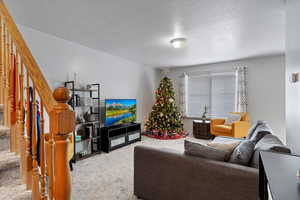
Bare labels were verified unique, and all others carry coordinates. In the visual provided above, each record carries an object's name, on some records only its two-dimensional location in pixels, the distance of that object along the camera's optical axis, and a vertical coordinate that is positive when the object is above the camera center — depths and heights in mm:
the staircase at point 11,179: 971 -542
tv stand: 3689 -919
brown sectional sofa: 1359 -750
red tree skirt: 5123 -1196
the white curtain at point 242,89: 4836 +321
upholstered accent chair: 4141 -765
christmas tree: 5230 -513
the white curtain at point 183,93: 5953 +246
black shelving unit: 3198 -644
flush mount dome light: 3236 +1194
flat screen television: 4008 -319
